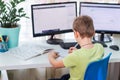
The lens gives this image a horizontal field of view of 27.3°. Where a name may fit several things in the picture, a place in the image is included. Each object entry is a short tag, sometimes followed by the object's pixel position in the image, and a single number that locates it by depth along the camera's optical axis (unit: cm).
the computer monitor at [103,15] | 242
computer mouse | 229
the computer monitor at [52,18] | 231
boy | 166
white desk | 189
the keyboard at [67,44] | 228
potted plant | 218
